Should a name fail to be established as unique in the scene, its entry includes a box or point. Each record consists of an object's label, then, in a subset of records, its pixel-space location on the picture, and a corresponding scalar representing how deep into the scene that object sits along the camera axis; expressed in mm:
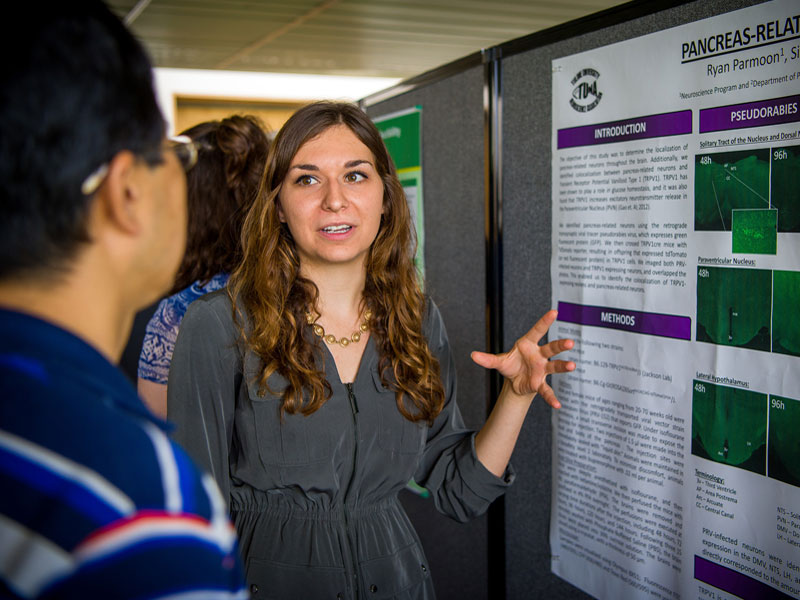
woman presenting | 1123
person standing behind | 1565
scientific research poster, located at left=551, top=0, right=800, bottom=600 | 907
